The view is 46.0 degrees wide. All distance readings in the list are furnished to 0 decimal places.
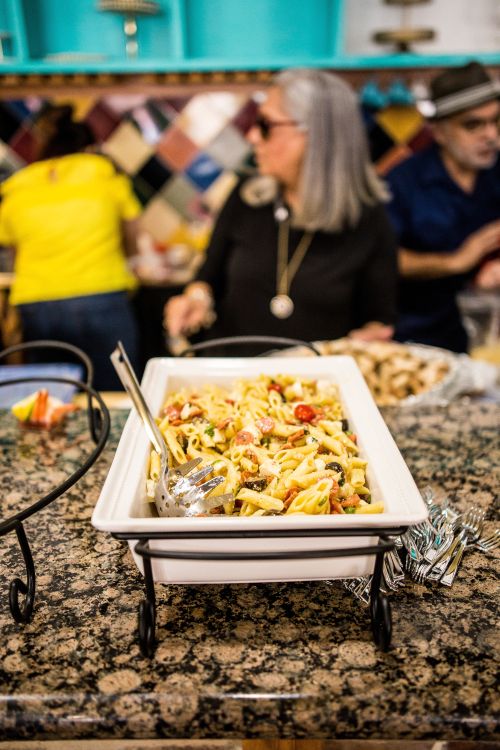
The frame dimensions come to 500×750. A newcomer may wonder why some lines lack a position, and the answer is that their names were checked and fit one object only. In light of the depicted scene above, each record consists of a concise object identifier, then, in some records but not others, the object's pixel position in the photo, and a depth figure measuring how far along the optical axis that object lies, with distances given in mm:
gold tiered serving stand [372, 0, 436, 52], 2830
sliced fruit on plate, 1159
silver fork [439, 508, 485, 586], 772
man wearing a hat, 2551
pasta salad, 704
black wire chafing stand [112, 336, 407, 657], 598
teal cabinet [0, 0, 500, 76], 3021
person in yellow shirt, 2520
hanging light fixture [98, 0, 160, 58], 2848
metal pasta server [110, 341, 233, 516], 698
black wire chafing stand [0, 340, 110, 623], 669
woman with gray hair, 1941
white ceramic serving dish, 602
